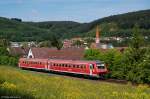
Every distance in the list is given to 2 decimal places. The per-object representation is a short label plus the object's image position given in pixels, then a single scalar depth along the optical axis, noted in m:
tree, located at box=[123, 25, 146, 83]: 31.02
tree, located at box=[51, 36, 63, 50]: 88.00
